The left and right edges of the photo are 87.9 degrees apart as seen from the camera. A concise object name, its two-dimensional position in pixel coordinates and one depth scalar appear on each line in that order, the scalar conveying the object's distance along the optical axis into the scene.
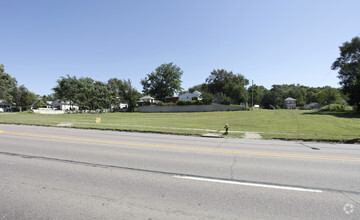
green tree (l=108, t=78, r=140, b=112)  60.22
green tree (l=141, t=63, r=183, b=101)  84.69
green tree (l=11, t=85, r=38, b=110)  66.62
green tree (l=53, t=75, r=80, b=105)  66.35
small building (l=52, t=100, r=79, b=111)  92.38
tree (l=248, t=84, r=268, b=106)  95.65
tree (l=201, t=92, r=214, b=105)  54.31
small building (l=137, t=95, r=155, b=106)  71.25
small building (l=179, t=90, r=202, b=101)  70.12
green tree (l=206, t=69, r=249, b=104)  66.56
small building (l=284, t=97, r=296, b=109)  102.88
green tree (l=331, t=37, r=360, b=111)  41.79
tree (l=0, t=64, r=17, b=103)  56.78
